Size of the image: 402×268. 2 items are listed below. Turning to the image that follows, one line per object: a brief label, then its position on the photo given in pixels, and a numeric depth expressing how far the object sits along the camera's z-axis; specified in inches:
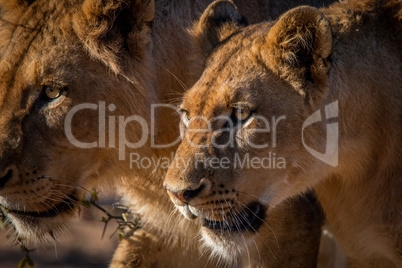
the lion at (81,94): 261.6
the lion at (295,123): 238.7
